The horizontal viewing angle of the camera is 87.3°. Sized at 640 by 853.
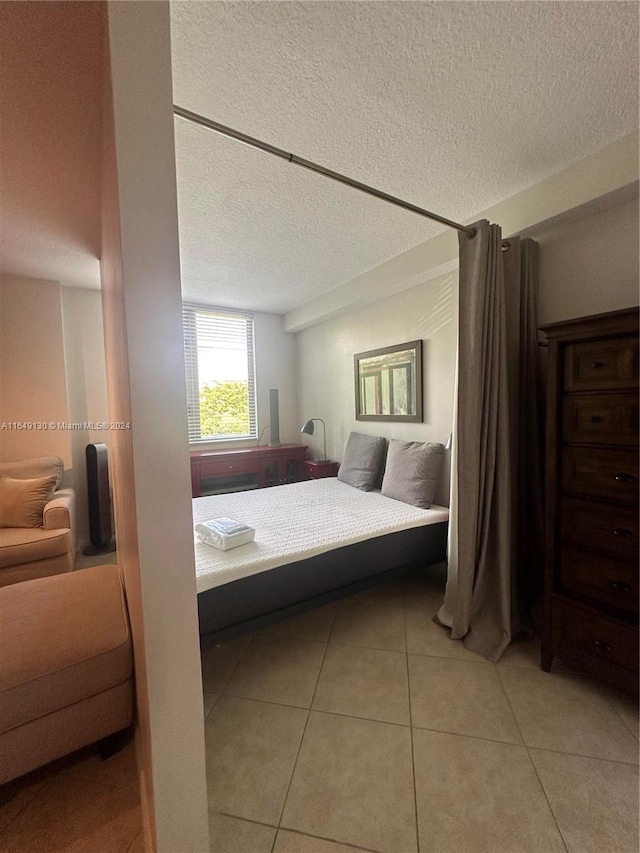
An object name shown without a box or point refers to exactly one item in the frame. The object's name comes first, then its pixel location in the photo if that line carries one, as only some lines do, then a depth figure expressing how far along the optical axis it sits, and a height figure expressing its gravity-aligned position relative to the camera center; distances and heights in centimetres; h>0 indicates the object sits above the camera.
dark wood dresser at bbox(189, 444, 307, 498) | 348 -58
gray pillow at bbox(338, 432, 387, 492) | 292 -45
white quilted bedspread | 161 -69
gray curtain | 178 -16
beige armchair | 210 -80
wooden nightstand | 364 -61
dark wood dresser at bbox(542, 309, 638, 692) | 133 -39
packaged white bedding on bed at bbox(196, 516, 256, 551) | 173 -62
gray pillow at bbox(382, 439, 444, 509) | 241 -47
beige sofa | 107 -87
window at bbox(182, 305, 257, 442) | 374 +49
